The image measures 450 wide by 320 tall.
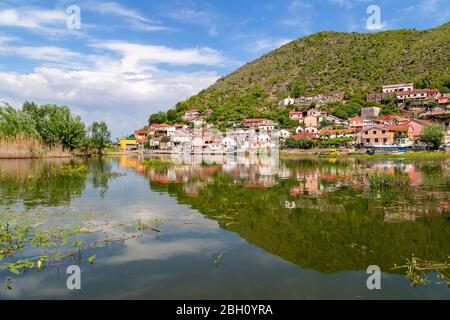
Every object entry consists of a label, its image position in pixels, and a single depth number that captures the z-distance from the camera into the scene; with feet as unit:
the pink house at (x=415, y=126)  263.29
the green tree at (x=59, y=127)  199.31
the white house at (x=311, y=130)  314.14
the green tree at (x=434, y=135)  217.36
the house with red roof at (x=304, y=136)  282.56
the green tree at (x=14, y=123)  176.45
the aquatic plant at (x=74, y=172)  97.35
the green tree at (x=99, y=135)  259.31
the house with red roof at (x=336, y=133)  288.26
